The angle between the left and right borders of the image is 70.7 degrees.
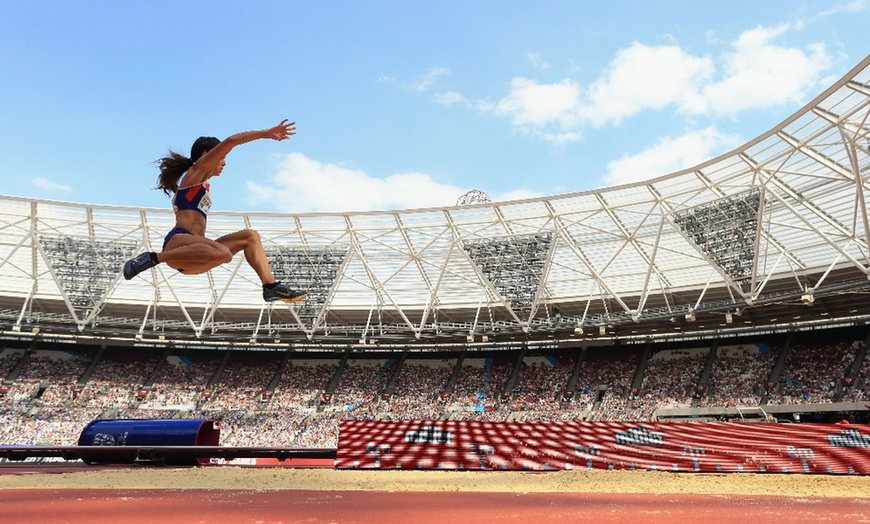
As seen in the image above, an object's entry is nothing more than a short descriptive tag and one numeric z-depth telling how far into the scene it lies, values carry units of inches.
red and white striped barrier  724.7
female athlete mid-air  253.8
